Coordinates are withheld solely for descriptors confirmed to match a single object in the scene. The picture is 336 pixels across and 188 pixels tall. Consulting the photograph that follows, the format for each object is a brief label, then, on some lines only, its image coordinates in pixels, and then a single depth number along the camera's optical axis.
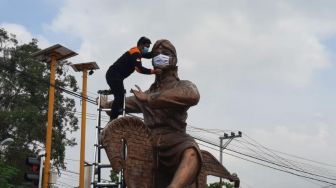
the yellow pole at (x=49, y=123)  11.54
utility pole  28.39
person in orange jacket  5.92
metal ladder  5.45
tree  23.41
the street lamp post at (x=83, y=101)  11.67
